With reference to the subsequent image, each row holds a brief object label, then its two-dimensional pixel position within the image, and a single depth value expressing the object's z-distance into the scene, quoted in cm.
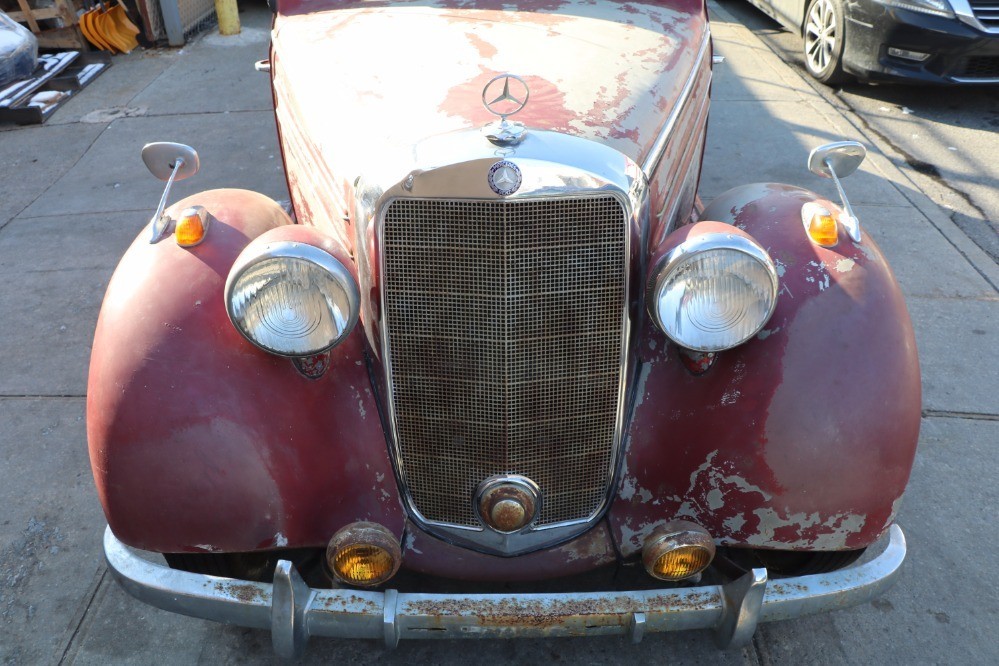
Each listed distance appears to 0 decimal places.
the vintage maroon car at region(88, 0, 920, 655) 190
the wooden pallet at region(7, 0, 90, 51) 740
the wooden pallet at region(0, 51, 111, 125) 639
